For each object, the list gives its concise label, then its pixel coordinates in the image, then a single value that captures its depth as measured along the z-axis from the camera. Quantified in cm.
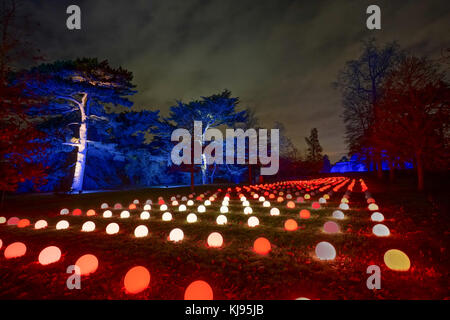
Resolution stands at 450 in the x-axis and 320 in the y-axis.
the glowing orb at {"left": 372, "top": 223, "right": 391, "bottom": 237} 523
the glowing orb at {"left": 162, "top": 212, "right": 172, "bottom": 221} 772
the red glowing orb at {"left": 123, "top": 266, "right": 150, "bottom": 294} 302
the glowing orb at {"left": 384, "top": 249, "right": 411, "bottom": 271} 344
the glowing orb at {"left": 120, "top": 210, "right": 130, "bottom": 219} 837
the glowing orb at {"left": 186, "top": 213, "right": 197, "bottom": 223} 736
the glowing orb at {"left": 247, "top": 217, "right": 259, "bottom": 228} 658
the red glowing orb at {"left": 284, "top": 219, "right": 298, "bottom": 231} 609
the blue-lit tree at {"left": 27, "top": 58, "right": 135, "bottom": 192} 1770
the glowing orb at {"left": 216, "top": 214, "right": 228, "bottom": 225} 701
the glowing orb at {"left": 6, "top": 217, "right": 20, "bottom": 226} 771
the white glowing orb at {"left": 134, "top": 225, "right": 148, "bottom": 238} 582
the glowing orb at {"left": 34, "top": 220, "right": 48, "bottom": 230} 704
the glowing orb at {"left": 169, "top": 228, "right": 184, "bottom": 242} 532
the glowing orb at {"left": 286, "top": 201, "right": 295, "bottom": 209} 968
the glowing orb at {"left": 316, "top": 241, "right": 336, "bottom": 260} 395
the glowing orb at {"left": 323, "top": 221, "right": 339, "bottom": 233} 564
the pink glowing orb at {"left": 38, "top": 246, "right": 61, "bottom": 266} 407
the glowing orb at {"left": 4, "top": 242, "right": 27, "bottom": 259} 446
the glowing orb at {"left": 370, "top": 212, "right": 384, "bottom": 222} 656
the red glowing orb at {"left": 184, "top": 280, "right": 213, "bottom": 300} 272
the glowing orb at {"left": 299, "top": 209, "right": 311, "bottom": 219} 756
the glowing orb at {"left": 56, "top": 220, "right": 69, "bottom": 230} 695
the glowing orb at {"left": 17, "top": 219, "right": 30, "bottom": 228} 736
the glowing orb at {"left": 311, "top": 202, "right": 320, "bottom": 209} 911
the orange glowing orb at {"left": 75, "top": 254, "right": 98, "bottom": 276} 357
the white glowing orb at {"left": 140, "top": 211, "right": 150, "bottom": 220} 805
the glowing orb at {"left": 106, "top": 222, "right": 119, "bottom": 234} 619
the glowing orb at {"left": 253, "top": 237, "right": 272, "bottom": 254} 438
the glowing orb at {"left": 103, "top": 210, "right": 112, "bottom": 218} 858
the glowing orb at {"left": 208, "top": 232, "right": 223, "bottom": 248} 483
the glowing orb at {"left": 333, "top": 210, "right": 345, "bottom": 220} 718
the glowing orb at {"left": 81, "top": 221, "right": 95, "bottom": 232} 659
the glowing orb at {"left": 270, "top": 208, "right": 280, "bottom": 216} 815
